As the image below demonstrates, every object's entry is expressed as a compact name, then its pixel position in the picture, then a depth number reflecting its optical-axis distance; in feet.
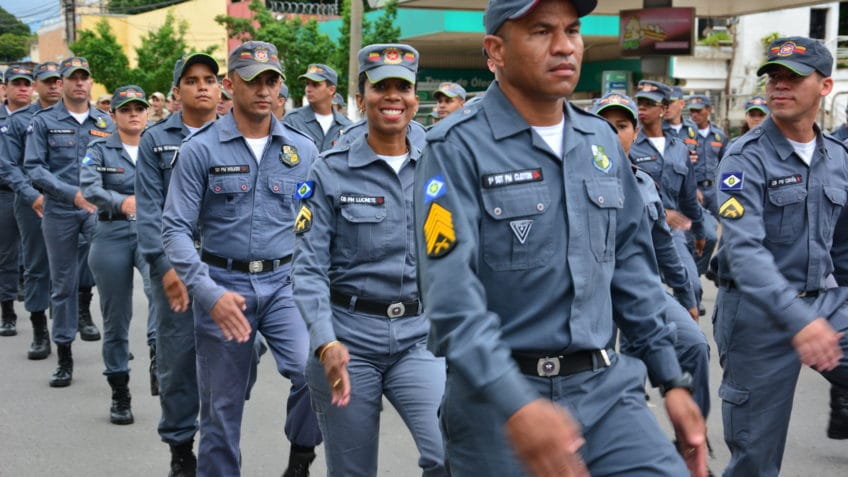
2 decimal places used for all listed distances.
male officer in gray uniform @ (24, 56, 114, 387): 28.58
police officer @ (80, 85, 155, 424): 24.23
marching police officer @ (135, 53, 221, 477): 19.33
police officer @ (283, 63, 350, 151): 37.22
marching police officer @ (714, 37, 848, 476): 16.01
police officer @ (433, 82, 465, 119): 36.52
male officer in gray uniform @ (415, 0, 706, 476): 9.82
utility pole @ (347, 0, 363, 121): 65.62
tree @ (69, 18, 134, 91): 123.65
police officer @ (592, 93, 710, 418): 18.83
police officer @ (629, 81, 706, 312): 30.12
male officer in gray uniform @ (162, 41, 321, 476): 17.08
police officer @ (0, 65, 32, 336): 35.22
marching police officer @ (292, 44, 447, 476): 14.48
